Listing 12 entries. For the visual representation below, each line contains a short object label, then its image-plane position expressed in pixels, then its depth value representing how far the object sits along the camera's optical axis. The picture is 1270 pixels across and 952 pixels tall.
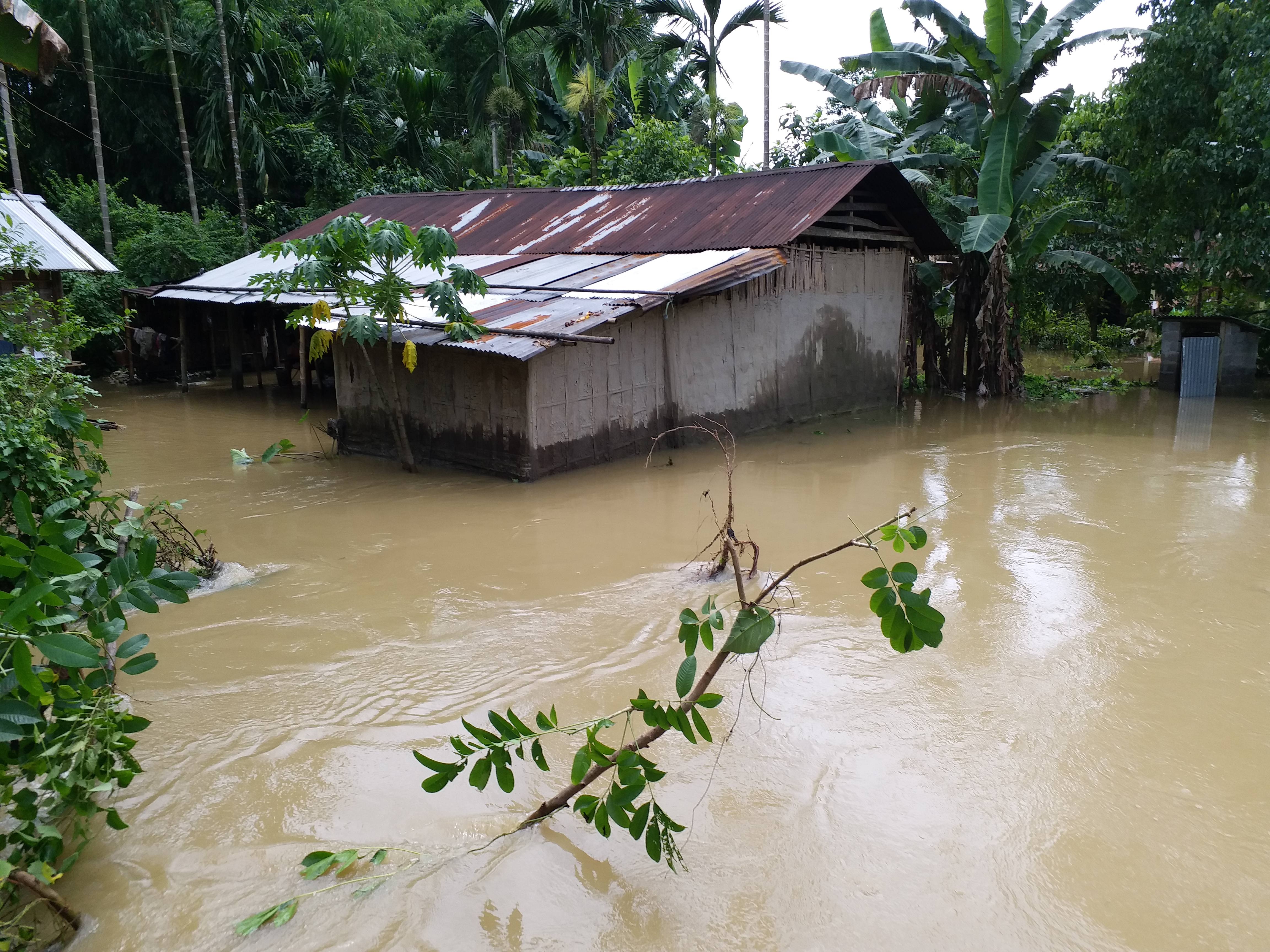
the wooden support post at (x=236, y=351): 16.47
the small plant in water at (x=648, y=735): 2.77
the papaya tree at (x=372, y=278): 8.13
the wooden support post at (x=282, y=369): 17.12
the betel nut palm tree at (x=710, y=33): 20.39
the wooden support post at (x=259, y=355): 17.62
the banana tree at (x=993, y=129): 12.54
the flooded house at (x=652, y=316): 9.46
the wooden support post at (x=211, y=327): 18.02
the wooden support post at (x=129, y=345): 17.22
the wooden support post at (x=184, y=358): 16.17
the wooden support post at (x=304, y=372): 13.60
